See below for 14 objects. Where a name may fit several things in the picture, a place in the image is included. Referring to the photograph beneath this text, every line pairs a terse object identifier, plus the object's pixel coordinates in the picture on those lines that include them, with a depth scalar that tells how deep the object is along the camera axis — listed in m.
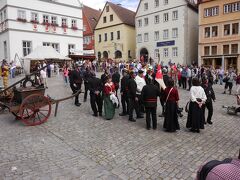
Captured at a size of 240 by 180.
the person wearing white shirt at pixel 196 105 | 7.11
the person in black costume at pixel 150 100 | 7.43
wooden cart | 7.47
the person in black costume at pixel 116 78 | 11.76
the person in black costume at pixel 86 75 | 10.92
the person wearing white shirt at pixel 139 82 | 9.01
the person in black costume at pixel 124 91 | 9.11
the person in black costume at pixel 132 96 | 8.52
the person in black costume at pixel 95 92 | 9.11
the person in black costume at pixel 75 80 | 11.30
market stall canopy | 21.22
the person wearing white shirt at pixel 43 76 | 16.28
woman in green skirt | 8.73
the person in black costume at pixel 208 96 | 8.07
